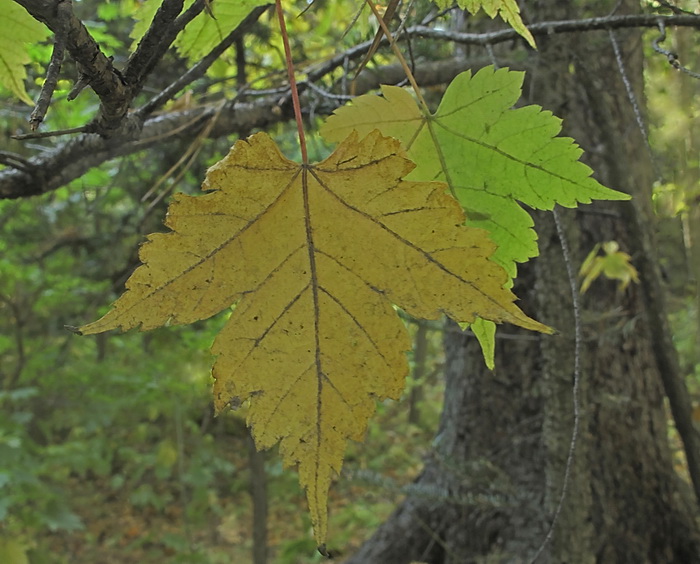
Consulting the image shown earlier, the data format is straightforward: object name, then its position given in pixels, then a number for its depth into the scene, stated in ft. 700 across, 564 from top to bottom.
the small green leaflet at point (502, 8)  1.25
